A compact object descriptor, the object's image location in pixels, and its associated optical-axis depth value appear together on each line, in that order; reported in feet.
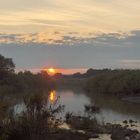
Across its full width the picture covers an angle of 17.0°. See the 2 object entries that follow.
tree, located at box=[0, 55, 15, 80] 329.38
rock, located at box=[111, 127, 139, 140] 89.42
